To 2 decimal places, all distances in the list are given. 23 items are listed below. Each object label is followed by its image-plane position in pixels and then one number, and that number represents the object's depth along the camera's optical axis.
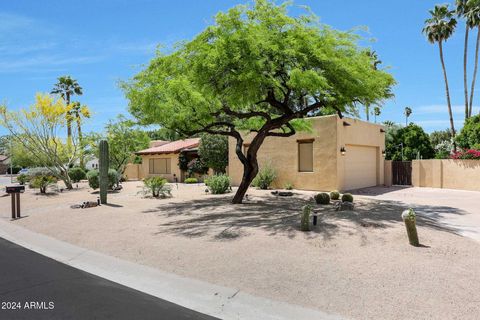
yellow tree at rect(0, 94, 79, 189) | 25.81
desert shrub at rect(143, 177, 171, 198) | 18.30
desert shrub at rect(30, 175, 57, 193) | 22.64
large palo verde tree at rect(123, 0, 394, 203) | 10.77
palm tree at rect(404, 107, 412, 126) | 80.39
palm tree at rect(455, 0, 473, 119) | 35.94
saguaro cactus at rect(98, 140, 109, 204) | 15.96
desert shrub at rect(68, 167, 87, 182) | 30.89
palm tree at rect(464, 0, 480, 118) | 34.06
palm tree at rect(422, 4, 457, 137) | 37.72
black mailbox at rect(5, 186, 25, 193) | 13.86
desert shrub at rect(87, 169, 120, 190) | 22.72
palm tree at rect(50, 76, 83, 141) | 46.78
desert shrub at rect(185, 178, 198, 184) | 29.42
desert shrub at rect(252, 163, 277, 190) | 22.06
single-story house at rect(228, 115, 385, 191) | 20.08
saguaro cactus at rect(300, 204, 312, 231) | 8.95
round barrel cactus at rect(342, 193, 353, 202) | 14.15
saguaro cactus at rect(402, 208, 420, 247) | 7.58
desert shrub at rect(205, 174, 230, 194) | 19.28
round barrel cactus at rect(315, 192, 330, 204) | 14.24
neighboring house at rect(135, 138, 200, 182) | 32.19
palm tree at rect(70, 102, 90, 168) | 28.92
